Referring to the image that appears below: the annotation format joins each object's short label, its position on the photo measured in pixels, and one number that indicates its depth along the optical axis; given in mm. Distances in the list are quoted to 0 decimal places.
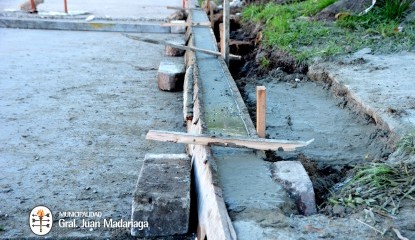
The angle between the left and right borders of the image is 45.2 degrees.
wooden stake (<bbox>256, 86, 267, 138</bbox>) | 3873
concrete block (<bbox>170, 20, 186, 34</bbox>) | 10609
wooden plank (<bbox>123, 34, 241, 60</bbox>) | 6762
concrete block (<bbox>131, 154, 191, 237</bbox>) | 3311
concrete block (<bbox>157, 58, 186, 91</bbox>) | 6676
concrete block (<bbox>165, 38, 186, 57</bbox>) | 8812
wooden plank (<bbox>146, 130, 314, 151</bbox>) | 3672
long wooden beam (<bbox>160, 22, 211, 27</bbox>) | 9227
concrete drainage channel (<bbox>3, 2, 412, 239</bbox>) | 2969
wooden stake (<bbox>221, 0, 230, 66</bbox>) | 6679
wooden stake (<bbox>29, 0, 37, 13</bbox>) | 11860
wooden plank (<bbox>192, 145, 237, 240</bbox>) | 2769
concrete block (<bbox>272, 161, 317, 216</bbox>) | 3221
